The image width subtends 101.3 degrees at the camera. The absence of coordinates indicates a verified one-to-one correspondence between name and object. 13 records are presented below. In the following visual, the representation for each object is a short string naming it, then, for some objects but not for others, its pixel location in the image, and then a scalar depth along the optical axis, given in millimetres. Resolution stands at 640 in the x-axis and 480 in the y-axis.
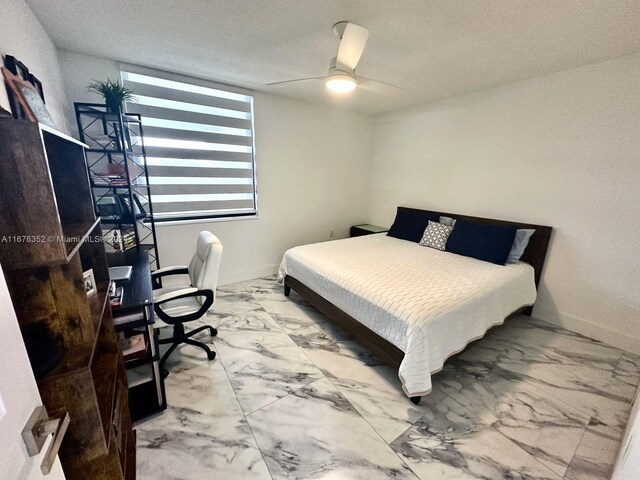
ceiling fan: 1708
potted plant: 2113
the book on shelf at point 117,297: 1365
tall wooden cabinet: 635
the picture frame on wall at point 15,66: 1304
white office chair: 1853
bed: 1681
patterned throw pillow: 3170
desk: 1368
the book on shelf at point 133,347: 1521
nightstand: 4230
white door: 440
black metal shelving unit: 2193
